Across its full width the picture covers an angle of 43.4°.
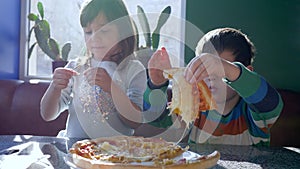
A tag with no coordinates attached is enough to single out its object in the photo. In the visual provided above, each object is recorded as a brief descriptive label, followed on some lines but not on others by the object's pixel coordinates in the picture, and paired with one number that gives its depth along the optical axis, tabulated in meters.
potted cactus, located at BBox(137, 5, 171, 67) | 1.97
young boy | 0.82
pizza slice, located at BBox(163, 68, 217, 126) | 0.74
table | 0.69
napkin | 0.60
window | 2.15
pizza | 0.57
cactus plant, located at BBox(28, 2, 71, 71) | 2.05
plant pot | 1.93
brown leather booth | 1.81
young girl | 1.00
